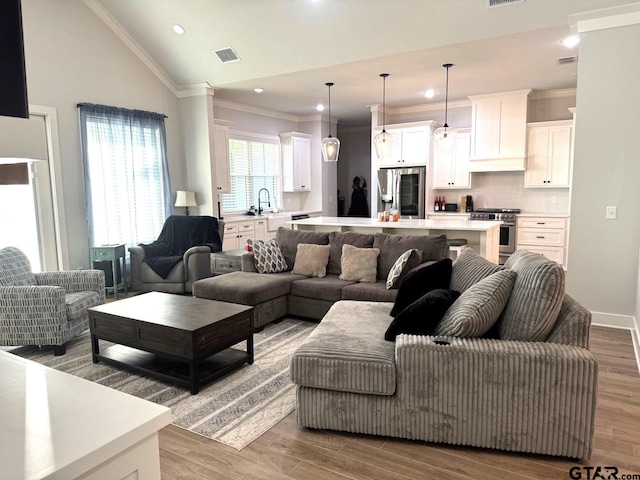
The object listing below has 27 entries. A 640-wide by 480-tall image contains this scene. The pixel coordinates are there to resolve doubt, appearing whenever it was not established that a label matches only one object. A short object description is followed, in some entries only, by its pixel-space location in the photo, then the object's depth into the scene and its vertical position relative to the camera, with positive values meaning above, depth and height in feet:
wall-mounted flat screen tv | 2.37 +0.75
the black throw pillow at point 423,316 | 8.06 -2.23
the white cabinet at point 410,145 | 25.36 +2.87
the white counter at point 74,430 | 2.46 -1.42
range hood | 22.80 +3.30
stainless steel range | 23.15 -1.77
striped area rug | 8.48 -4.31
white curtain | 18.70 +1.16
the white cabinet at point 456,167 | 25.02 +1.56
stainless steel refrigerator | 25.61 +0.31
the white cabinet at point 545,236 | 22.22 -2.22
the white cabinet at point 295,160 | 28.99 +2.46
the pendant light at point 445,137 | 17.46 +2.26
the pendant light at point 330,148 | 18.66 +2.04
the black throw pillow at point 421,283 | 9.43 -1.92
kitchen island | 16.67 -1.34
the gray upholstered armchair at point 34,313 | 11.66 -2.99
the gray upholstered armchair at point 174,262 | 18.28 -2.63
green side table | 18.34 -2.33
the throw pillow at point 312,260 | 15.11 -2.21
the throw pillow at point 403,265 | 12.76 -2.05
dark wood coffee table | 9.76 -3.21
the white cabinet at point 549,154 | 22.24 +1.97
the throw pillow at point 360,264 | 14.06 -2.22
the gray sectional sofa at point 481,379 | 7.01 -3.08
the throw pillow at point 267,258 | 15.52 -2.15
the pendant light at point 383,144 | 18.25 +2.12
